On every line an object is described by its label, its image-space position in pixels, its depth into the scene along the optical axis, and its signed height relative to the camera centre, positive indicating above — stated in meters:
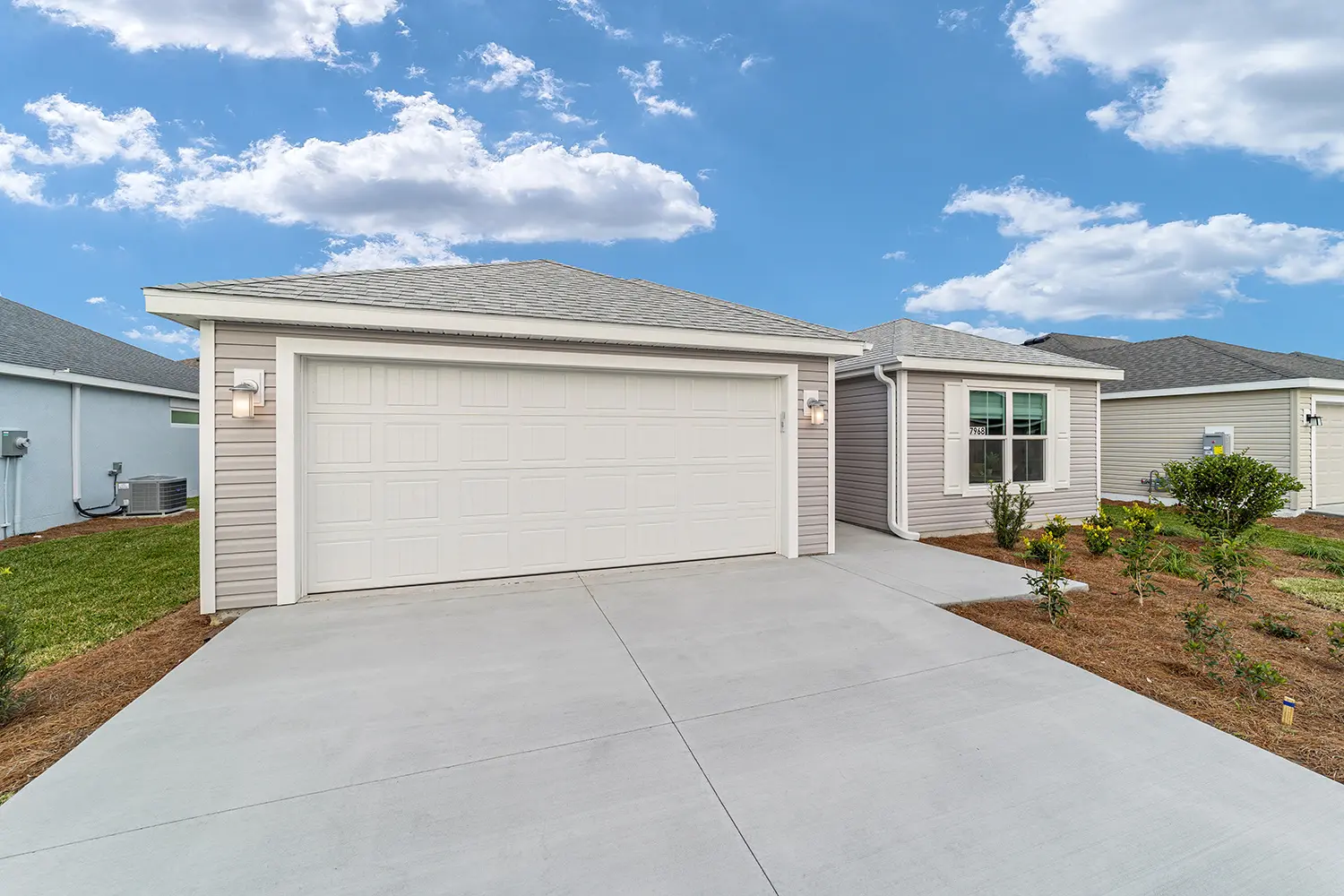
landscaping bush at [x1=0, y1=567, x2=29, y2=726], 2.86 -1.23
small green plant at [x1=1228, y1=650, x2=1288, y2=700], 3.02 -1.31
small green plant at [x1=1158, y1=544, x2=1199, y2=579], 6.00 -1.36
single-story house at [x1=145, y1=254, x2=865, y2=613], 4.63 +0.19
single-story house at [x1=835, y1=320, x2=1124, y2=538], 7.93 +0.31
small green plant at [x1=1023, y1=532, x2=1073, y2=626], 4.35 -1.21
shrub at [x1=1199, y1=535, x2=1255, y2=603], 4.86 -1.13
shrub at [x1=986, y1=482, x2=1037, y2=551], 7.15 -0.95
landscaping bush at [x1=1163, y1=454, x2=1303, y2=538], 6.65 -0.54
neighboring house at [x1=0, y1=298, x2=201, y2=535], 9.05 +0.62
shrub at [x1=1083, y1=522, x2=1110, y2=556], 6.54 -1.13
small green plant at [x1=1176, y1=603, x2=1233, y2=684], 3.36 -1.32
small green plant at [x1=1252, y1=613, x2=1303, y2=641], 4.06 -1.41
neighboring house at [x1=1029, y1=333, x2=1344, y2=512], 10.37 +0.82
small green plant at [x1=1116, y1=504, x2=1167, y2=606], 5.04 -1.05
